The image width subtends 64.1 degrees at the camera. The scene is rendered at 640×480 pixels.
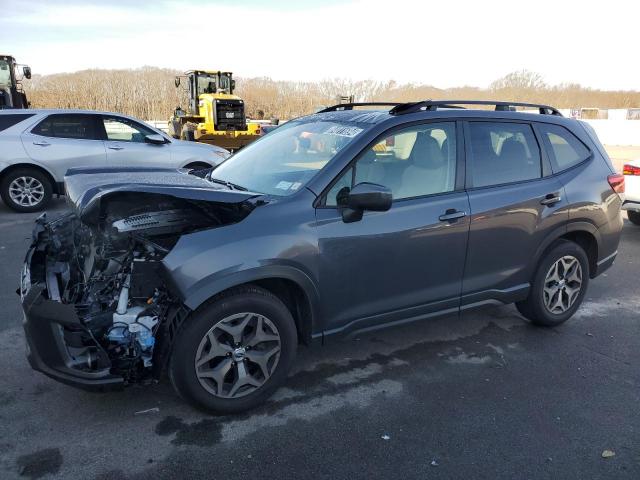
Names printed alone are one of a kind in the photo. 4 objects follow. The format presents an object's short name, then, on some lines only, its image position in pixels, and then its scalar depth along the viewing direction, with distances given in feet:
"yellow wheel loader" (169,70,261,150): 60.13
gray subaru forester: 9.47
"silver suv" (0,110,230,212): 28.09
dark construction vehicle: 58.90
